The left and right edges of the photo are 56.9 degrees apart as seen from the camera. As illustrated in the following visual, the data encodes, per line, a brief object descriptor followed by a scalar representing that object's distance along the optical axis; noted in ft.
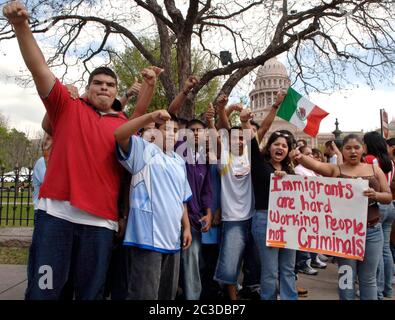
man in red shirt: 7.43
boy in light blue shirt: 8.00
